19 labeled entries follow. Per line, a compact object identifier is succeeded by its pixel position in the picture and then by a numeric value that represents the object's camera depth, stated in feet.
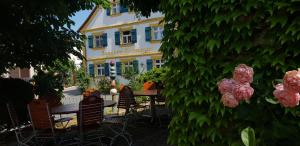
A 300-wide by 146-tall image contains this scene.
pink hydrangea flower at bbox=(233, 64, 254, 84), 6.23
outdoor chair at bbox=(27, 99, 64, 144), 21.67
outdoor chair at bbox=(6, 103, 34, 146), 23.28
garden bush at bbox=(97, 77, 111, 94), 102.99
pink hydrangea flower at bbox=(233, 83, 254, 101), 6.17
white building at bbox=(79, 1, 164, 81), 110.52
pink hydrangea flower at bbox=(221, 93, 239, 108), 6.22
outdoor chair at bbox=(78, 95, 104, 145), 21.34
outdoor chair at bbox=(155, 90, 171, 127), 32.96
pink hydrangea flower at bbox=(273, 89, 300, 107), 5.77
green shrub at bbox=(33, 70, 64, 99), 36.98
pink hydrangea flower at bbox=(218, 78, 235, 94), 6.30
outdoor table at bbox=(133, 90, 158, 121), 30.95
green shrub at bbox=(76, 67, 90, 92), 112.66
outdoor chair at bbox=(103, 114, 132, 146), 24.01
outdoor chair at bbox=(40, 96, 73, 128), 29.06
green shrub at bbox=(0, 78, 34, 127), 32.42
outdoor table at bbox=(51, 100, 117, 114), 22.66
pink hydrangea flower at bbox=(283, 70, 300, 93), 5.62
